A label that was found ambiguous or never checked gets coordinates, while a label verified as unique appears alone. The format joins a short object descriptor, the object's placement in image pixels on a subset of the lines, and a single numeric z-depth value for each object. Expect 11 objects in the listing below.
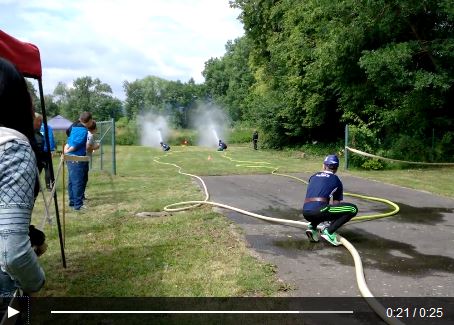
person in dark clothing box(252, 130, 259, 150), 32.69
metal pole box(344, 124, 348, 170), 16.29
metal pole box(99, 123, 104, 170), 14.25
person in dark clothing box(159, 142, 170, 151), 30.30
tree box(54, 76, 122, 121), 102.31
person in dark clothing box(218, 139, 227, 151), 30.96
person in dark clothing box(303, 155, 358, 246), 5.88
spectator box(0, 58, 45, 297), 1.66
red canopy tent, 3.80
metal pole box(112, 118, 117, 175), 13.92
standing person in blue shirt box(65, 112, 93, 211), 8.09
